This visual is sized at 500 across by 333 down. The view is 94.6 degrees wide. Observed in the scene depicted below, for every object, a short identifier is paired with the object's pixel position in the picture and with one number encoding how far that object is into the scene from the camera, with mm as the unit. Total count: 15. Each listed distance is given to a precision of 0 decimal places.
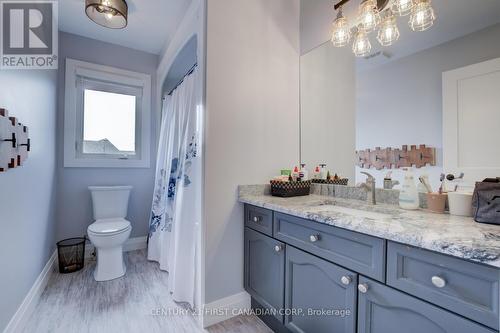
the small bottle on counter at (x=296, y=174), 1794
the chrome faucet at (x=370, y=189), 1417
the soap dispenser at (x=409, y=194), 1220
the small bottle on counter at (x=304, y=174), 1831
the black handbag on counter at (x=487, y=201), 917
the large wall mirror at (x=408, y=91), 1066
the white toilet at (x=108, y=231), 2092
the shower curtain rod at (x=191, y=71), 1888
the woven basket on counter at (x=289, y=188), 1660
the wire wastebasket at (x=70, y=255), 2256
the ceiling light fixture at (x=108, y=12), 1809
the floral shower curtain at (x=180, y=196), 1752
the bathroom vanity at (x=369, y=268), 682
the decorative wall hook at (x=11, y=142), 1219
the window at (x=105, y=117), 2561
